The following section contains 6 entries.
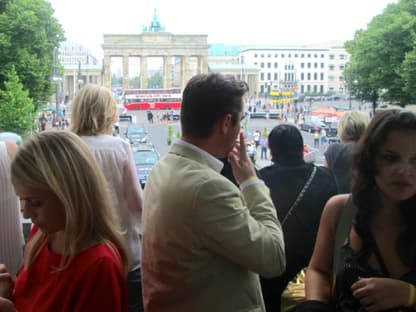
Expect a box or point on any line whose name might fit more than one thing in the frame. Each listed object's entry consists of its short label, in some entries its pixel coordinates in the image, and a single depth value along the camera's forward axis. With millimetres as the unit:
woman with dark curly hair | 1092
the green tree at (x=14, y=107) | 8656
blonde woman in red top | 1022
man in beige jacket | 1135
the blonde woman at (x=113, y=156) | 2043
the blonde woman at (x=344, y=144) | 2533
